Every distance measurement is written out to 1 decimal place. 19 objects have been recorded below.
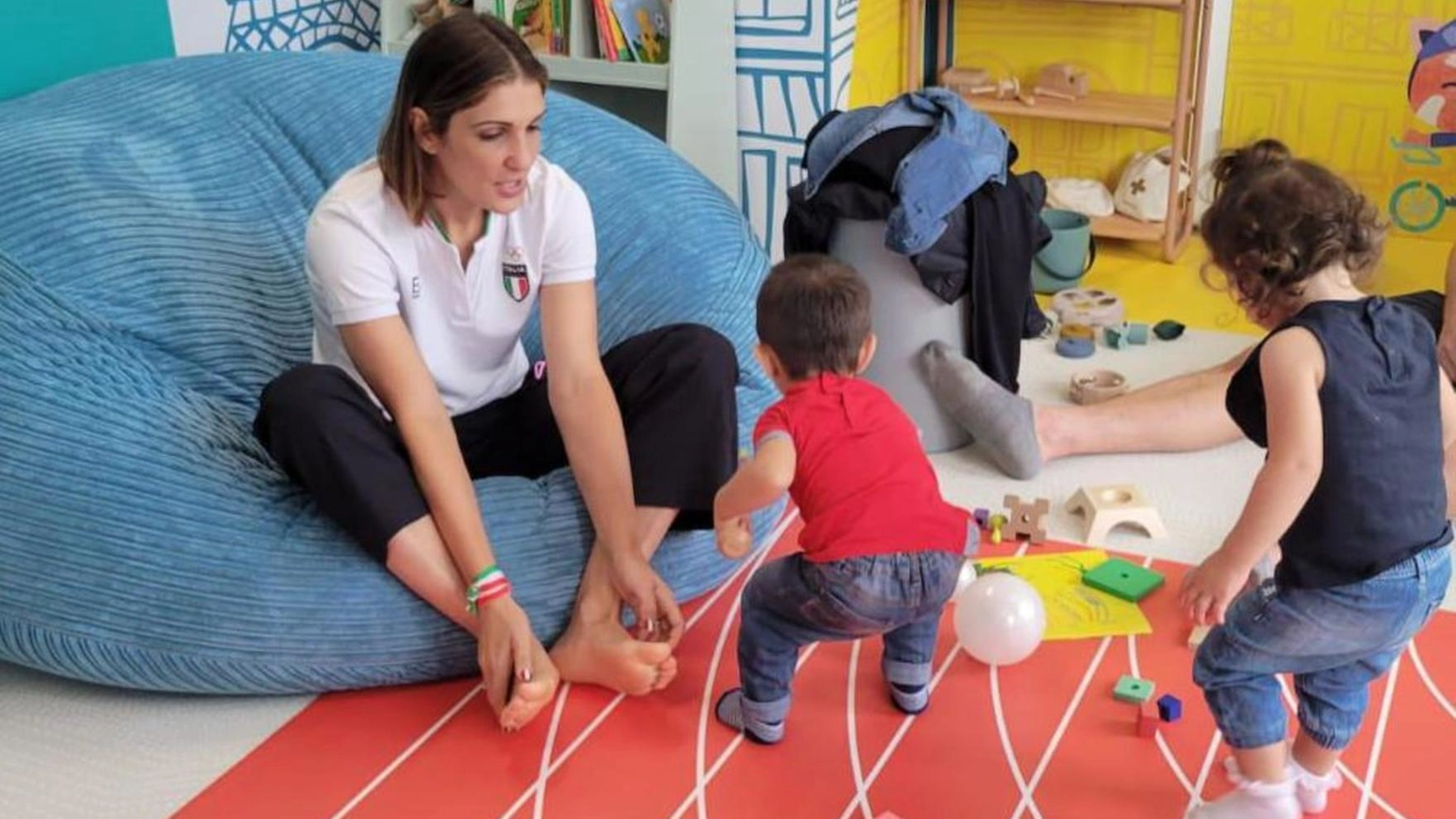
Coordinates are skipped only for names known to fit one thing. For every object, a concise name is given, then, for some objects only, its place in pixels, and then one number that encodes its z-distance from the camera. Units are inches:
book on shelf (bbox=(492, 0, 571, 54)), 121.4
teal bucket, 120.0
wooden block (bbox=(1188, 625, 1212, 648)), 73.8
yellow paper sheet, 75.9
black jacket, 93.1
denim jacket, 90.8
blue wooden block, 67.6
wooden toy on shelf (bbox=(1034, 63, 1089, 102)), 132.0
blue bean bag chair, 68.3
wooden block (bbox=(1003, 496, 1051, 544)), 84.0
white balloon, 70.3
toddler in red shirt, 60.0
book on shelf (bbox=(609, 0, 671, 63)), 118.5
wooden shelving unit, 125.0
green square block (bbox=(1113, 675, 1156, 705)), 69.2
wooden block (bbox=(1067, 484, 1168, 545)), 84.4
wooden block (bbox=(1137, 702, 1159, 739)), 67.5
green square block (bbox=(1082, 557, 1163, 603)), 78.2
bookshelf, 116.1
